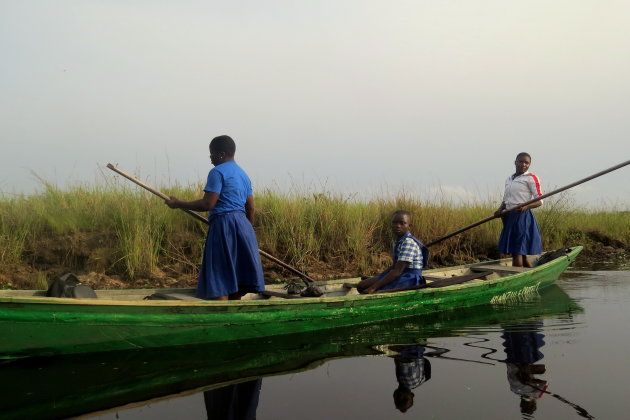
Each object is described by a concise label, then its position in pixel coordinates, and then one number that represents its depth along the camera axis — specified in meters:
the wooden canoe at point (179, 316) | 3.99
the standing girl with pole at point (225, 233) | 4.84
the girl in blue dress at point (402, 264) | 5.48
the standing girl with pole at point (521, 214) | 7.63
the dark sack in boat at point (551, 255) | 8.34
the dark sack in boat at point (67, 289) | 4.77
